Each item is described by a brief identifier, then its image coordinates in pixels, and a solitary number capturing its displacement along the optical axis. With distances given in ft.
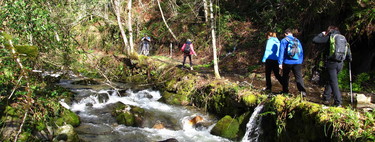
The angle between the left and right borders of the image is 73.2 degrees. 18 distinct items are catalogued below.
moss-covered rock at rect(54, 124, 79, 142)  19.85
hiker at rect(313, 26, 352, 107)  17.28
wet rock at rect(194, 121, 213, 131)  24.49
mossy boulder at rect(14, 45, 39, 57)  12.53
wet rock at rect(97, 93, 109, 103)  33.02
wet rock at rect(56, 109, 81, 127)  23.22
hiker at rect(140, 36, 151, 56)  59.57
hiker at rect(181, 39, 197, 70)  40.06
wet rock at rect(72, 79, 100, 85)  43.18
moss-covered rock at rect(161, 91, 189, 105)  32.07
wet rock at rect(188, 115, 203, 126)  25.44
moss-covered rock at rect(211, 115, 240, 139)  22.31
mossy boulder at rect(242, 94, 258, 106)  22.21
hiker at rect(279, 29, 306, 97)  19.38
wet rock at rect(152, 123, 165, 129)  25.14
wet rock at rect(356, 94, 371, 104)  19.52
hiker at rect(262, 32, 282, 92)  22.00
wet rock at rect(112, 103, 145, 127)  25.53
